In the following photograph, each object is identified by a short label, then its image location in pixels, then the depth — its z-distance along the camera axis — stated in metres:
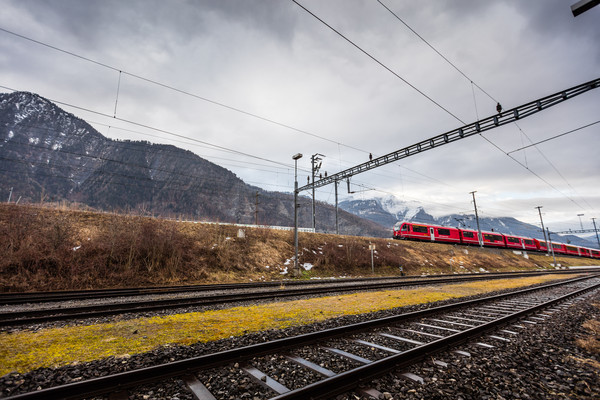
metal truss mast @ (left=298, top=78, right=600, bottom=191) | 10.95
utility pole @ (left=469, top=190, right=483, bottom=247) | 43.32
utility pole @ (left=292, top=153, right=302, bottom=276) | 20.80
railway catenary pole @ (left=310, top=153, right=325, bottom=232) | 27.77
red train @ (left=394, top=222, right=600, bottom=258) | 40.09
